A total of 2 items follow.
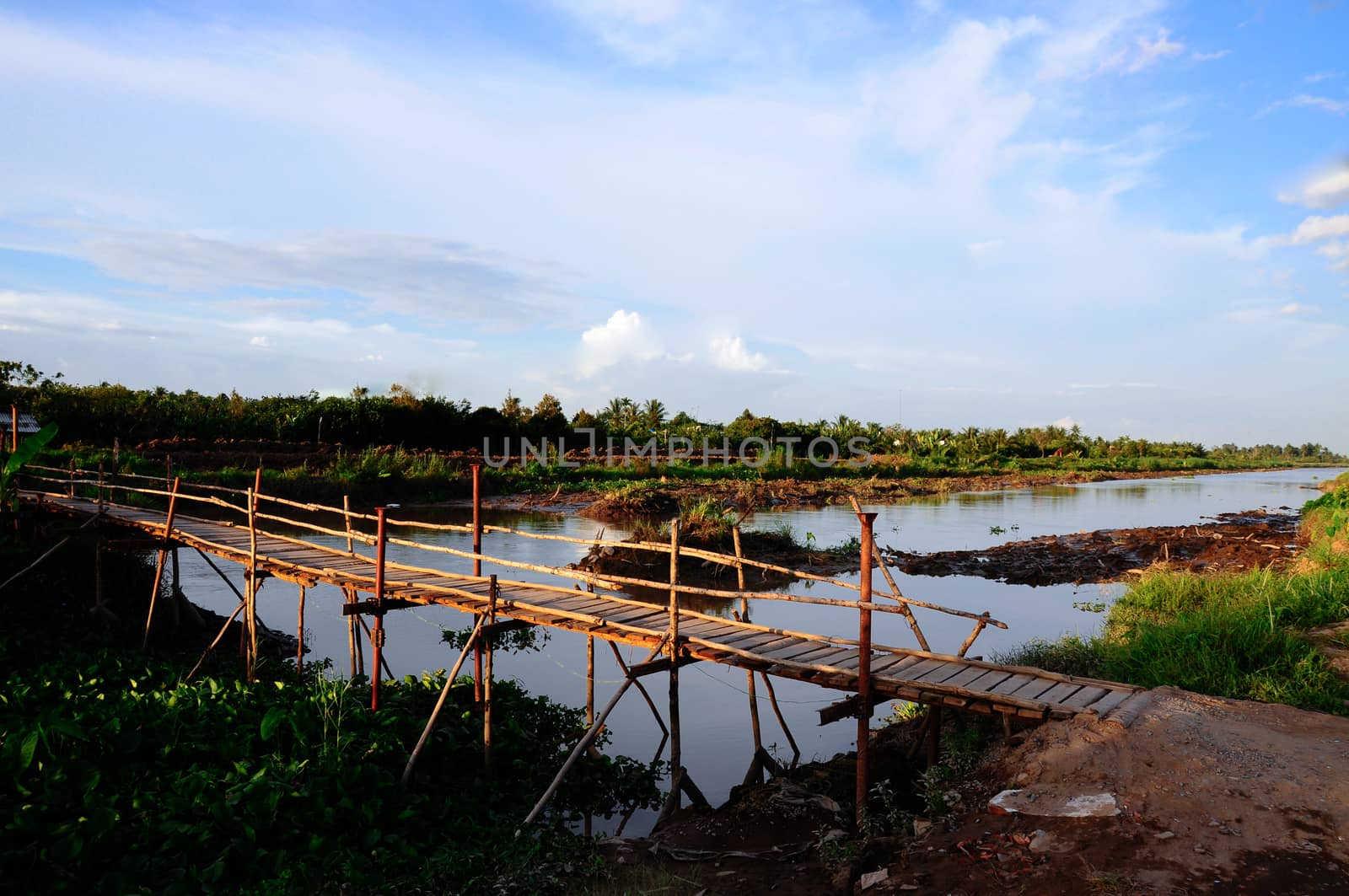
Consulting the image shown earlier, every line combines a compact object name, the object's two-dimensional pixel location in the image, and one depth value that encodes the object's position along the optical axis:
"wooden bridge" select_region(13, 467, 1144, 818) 5.52
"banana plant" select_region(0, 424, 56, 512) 10.40
